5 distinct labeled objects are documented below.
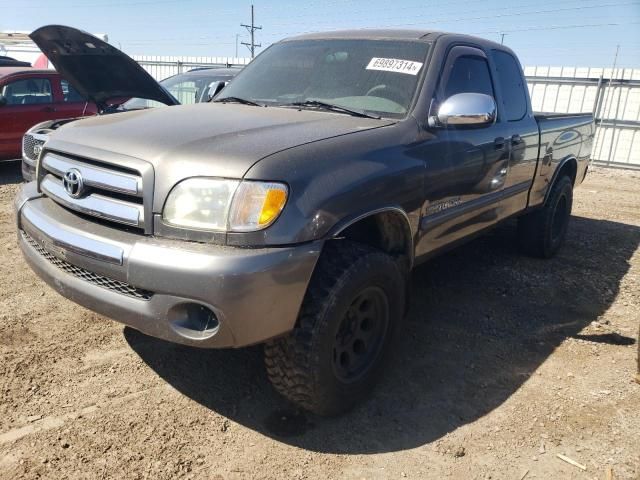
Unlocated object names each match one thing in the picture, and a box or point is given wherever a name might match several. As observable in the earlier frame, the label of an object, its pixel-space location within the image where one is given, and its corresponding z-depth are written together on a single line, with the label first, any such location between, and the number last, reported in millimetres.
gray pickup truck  2121
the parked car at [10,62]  11875
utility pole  42656
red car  7820
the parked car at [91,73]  4309
